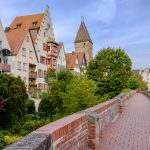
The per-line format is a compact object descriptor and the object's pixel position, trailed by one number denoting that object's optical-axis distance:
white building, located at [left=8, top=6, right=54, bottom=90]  27.48
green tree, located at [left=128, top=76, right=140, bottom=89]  49.69
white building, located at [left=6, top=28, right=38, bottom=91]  23.88
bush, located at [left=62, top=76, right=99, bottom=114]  13.73
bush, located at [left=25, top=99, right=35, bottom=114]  22.68
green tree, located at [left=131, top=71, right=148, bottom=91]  68.32
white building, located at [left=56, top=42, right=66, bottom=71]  31.64
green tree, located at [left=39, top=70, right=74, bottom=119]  15.77
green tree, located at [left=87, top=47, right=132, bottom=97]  26.68
